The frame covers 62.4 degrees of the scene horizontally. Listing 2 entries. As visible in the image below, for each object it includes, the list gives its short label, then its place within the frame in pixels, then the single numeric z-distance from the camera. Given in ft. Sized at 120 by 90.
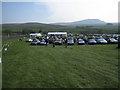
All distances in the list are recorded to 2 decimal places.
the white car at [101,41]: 68.50
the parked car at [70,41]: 67.63
